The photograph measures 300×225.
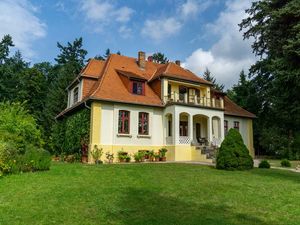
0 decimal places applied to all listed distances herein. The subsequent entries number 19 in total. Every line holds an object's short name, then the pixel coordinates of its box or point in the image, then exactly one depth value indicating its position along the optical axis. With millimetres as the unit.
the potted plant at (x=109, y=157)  15623
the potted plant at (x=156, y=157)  16912
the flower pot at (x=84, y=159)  15706
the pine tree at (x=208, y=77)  39502
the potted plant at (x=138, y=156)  16079
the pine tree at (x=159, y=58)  41361
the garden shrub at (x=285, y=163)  14357
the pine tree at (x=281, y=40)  12133
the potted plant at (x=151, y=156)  16845
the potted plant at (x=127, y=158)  15975
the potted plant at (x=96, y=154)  15202
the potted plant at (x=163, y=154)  17120
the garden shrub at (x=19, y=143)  8969
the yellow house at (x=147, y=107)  16193
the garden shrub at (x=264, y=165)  12583
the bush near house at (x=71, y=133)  16684
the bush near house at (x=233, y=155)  10970
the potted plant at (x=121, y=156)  15903
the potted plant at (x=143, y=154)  16319
